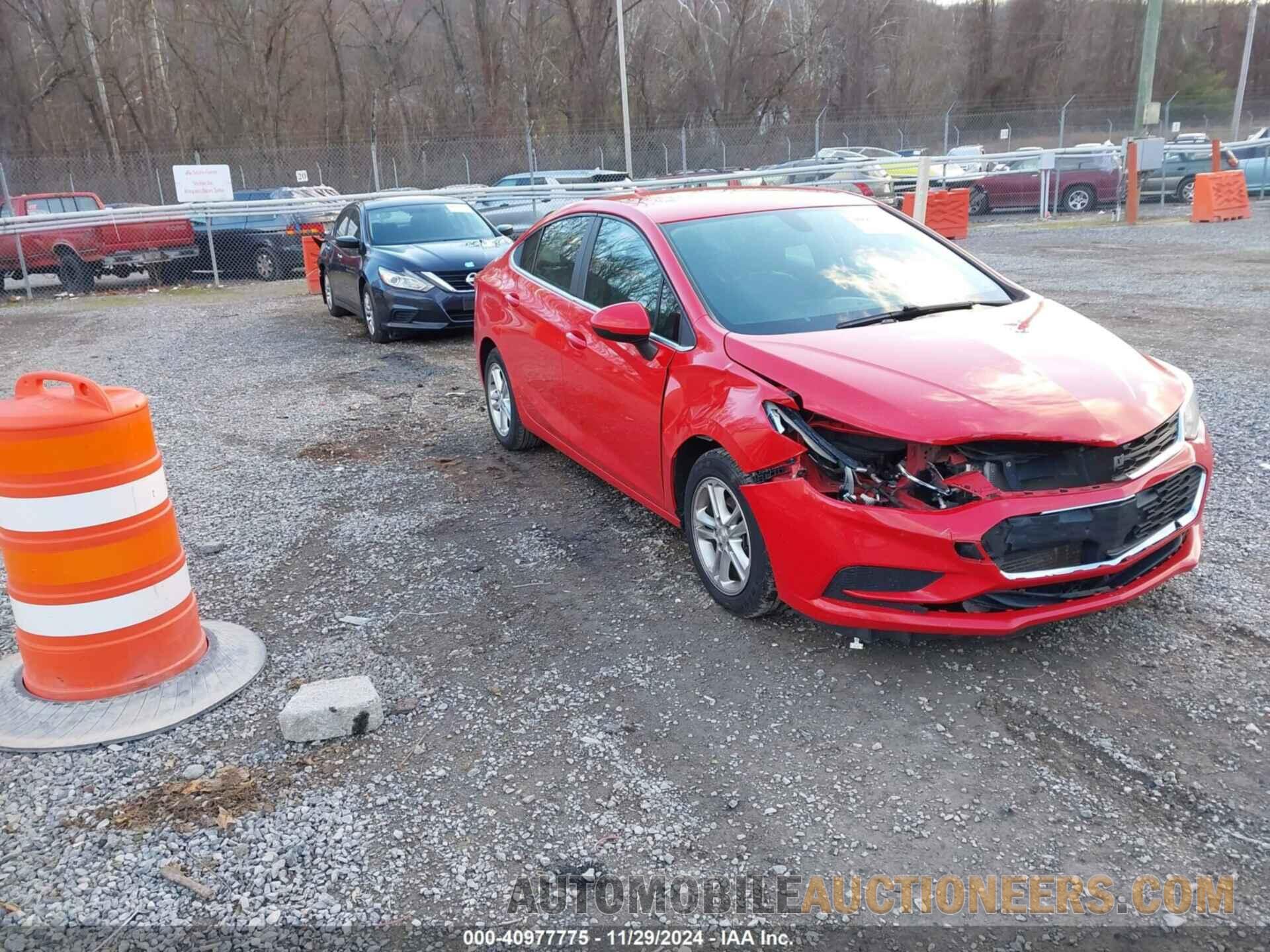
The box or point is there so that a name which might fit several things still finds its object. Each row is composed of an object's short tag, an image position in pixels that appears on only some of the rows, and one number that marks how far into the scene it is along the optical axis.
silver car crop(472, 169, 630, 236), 19.65
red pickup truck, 16.55
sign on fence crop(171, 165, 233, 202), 19.33
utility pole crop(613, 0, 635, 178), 29.86
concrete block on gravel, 3.42
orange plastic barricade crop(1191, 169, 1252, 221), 18.91
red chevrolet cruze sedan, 3.38
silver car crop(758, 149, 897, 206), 21.39
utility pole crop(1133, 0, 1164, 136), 22.34
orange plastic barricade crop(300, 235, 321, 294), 15.48
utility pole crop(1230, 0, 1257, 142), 33.34
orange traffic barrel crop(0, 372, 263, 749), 3.53
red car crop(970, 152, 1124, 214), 22.77
